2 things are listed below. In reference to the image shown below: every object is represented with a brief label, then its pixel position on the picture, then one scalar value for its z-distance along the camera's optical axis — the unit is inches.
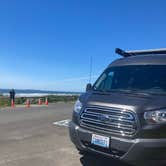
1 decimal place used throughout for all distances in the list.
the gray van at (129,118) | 104.8
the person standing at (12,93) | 637.2
